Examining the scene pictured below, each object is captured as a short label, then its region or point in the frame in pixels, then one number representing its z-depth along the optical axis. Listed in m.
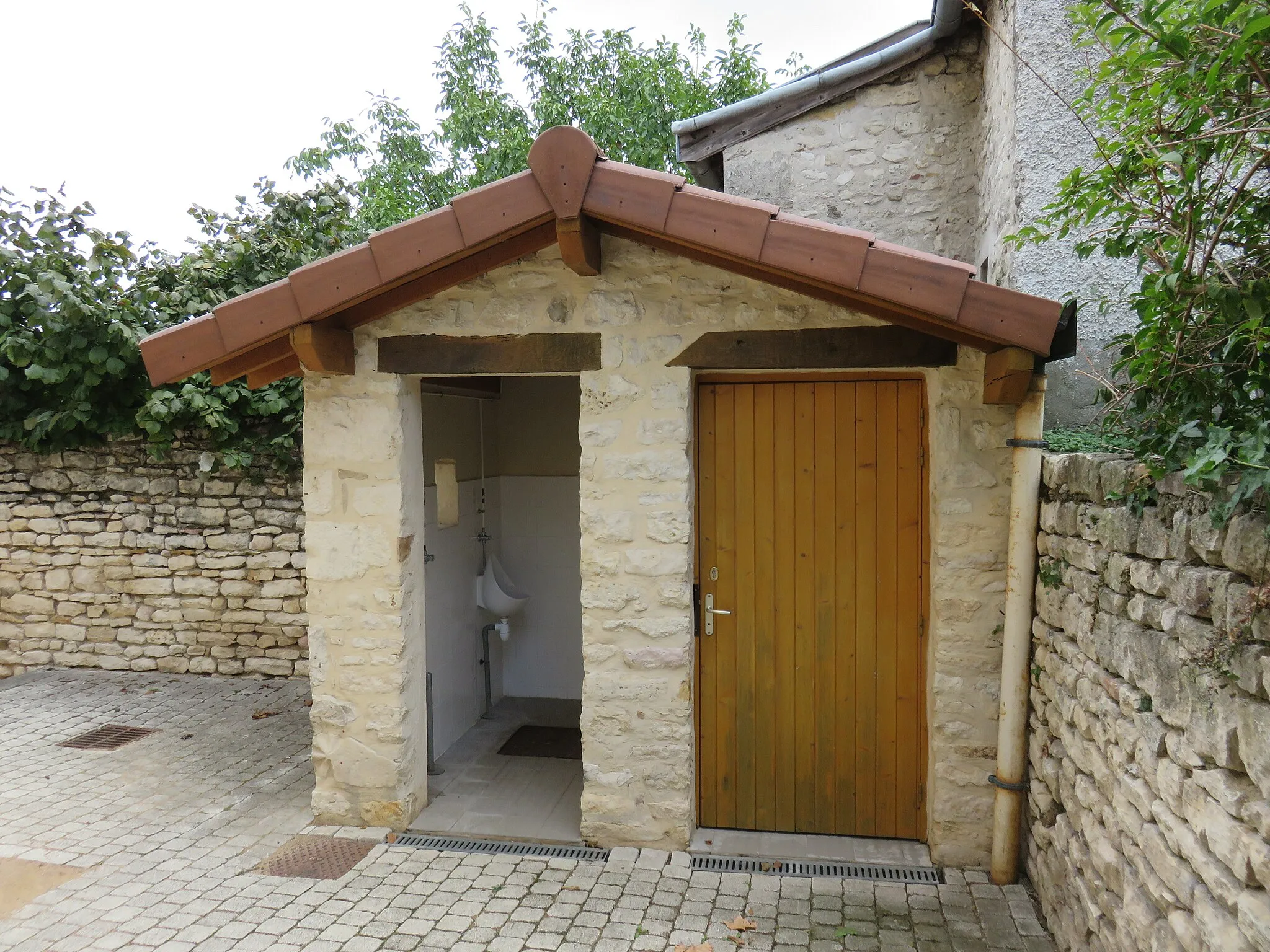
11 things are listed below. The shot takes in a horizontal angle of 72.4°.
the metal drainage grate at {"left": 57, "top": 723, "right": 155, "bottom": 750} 5.80
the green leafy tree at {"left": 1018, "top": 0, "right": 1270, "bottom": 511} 2.02
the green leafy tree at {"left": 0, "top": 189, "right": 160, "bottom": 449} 6.87
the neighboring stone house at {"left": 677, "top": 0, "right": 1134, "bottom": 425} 5.19
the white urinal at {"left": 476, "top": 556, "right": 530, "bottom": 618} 6.08
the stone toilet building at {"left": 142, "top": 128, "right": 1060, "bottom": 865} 3.95
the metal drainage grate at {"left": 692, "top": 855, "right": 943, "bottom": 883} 3.96
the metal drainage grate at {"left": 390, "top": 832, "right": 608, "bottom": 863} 4.23
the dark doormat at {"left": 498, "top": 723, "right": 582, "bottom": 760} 5.50
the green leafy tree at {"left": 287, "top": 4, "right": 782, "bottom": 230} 13.86
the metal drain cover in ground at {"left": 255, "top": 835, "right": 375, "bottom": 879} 4.09
